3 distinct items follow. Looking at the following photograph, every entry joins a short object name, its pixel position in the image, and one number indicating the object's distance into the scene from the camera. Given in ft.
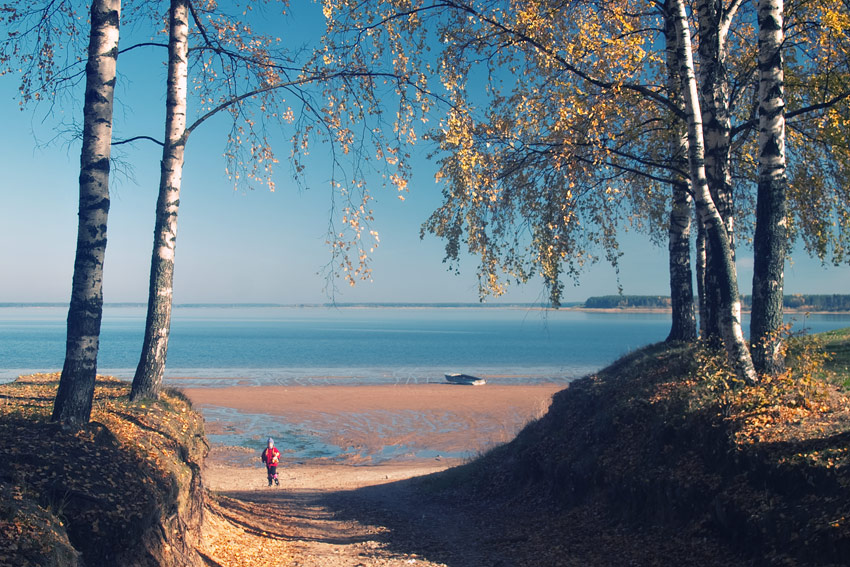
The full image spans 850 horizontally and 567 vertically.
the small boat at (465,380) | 171.53
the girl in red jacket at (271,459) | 60.94
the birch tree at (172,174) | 34.50
